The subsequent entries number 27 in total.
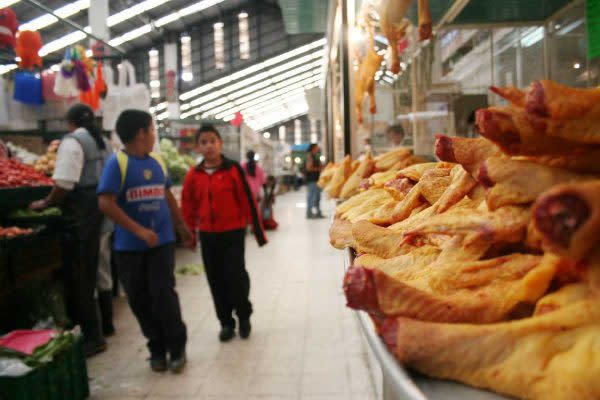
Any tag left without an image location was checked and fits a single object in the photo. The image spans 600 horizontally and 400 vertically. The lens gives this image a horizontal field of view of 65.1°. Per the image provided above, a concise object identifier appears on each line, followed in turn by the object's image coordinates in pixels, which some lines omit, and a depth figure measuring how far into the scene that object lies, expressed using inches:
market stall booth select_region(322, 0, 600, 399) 23.9
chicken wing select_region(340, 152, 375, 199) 113.3
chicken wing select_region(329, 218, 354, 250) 57.1
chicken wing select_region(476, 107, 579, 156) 29.8
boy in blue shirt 131.8
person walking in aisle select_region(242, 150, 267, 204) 390.9
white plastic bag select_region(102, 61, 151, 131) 239.1
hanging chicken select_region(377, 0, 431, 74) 76.9
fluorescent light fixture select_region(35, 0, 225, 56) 604.6
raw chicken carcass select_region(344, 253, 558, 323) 28.3
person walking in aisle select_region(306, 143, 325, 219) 493.4
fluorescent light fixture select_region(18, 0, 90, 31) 529.7
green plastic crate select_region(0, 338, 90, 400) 101.4
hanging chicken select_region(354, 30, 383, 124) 138.8
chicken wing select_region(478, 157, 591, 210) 30.2
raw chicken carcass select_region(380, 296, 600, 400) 23.2
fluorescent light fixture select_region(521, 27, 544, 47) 119.6
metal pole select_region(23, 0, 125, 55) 183.6
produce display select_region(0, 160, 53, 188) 157.8
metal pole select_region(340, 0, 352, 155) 199.3
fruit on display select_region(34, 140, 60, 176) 202.5
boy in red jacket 163.2
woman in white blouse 152.7
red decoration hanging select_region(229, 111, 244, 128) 512.1
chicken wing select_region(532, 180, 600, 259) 20.5
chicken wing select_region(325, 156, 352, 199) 133.1
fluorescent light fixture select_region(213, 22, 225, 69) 735.1
